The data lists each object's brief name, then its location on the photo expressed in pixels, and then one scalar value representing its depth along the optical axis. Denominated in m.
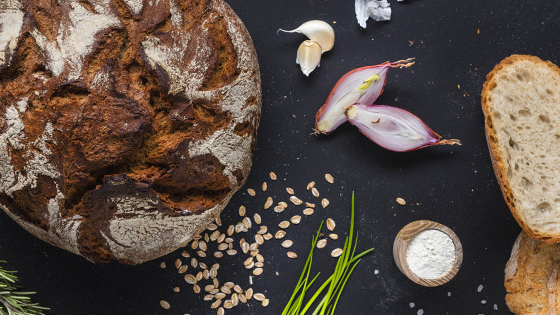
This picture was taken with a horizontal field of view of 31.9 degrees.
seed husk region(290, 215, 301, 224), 0.82
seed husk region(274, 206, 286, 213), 0.82
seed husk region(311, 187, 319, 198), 0.82
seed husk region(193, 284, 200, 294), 0.81
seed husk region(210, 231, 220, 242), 0.81
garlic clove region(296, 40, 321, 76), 0.79
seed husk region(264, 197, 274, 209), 0.81
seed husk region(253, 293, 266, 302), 0.82
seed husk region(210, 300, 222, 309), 0.81
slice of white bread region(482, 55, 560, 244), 0.79
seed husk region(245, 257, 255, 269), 0.82
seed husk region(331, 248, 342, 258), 0.82
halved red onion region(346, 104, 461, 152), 0.80
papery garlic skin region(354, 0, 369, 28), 0.80
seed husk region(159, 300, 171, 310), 0.81
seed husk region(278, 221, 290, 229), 0.82
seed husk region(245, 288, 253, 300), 0.82
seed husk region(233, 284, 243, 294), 0.82
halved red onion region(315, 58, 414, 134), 0.79
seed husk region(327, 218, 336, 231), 0.82
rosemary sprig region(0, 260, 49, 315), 0.74
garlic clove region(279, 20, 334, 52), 0.80
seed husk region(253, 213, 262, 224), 0.82
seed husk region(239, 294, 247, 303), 0.82
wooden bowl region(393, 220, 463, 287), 0.79
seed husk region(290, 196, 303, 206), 0.82
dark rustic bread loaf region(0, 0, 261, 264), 0.70
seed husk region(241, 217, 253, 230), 0.82
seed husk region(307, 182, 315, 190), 0.82
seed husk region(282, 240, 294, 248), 0.82
